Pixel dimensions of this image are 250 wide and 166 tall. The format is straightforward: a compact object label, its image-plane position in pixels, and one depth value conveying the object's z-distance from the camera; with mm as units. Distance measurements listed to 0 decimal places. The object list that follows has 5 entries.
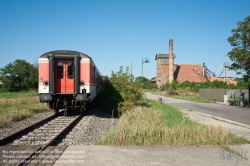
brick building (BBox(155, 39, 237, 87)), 63281
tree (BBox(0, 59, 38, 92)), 60469
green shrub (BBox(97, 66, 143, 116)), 14391
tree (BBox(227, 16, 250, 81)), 18938
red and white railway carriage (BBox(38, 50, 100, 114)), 11430
